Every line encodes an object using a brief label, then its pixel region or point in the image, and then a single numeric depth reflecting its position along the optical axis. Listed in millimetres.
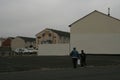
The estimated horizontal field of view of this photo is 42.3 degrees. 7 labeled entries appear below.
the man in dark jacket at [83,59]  13973
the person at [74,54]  12834
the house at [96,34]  28015
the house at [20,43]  53211
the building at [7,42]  53727
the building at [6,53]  31603
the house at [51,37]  45076
